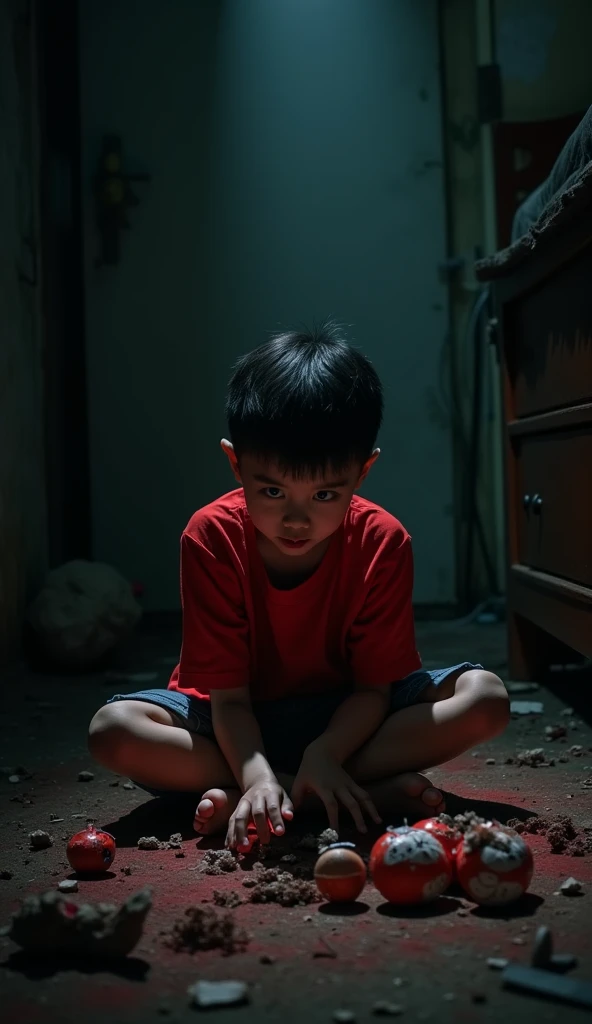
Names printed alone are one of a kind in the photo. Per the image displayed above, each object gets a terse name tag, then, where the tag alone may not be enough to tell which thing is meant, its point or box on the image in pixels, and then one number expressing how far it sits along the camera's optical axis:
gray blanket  1.95
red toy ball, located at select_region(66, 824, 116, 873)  1.43
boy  1.57
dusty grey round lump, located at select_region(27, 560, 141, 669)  3.30
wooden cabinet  2.10
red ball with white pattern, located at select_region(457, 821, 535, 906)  1.22
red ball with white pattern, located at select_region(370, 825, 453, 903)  1.23
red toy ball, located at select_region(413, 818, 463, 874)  1.28
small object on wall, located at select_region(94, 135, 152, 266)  4.14
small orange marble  1.27
